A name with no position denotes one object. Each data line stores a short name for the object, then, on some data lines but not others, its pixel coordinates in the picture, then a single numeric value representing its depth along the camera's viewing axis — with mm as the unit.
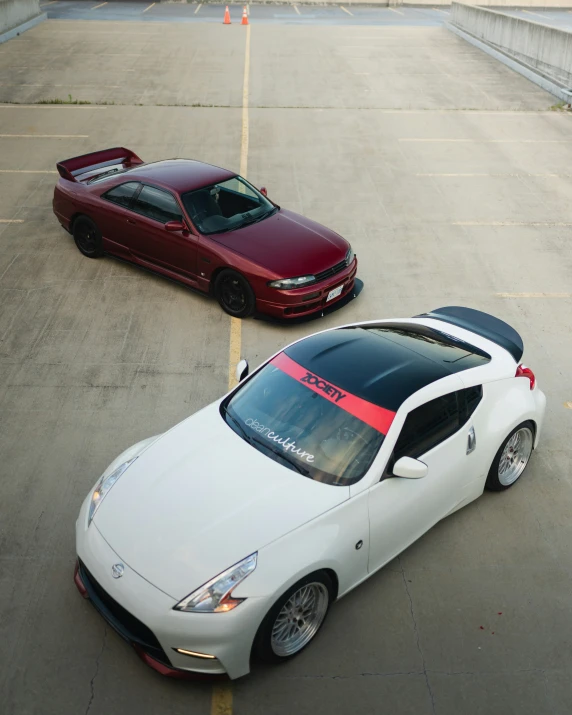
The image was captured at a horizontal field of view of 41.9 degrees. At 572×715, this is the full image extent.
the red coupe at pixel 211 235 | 8352
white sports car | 4273
